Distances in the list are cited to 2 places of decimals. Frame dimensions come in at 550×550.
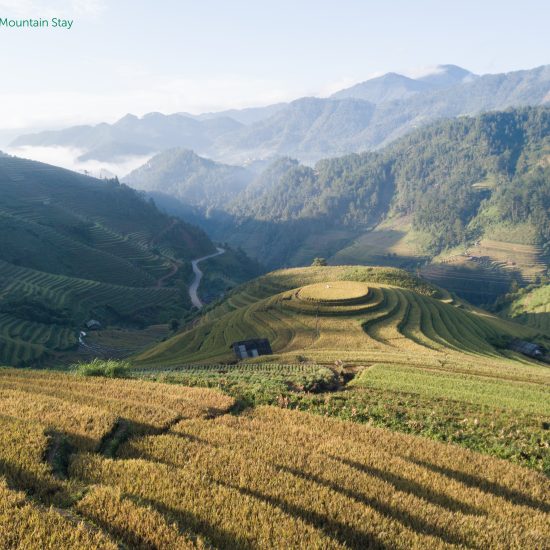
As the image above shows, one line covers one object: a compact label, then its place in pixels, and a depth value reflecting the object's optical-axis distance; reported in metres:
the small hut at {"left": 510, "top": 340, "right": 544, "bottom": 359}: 68.53
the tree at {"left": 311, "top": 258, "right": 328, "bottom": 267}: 143.29
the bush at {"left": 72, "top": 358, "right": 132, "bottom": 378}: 28.05
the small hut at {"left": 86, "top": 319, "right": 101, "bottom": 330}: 115.12
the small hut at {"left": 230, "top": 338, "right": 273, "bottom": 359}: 53.50
